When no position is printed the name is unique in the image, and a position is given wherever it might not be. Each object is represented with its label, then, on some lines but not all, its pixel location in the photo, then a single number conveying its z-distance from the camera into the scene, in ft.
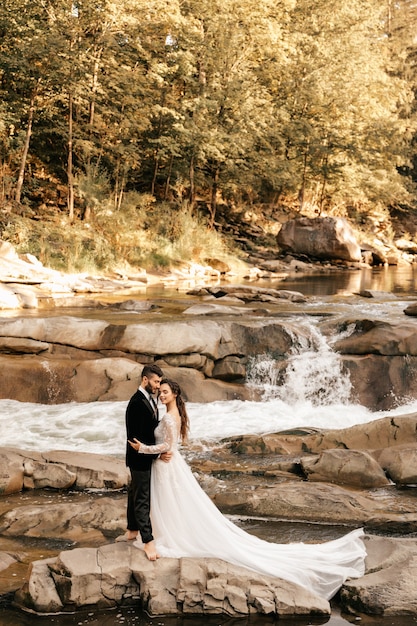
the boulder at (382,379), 41.88
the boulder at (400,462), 27.43
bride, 18.67
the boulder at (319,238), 108.99
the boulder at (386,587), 17.81
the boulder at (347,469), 27.35
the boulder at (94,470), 26.42
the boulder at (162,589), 17.58
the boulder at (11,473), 25.76
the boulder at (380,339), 43.04
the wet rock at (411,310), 52.60
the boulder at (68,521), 21.89
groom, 19.10
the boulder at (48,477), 26.30
